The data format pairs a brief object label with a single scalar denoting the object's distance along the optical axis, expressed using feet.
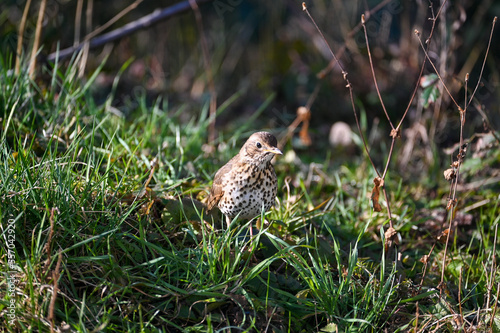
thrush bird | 23.24
